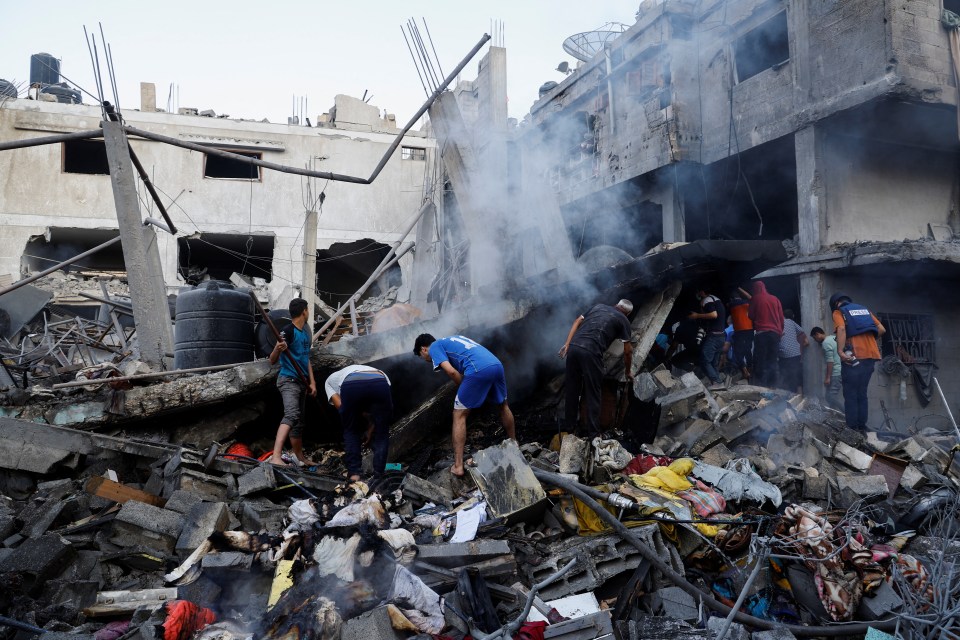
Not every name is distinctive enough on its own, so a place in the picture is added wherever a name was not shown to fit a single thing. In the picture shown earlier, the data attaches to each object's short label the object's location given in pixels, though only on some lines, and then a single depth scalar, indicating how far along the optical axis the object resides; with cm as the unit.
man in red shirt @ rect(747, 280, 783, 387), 880
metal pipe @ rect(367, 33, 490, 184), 885
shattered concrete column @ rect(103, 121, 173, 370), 700
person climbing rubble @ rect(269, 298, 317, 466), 608
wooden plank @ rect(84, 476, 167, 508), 486
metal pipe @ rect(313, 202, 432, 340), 1091
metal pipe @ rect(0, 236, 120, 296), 737
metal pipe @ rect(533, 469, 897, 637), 367
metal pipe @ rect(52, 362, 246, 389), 606
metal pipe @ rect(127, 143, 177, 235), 725
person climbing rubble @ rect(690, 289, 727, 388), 821
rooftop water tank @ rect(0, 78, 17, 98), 1816
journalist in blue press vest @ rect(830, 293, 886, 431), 730
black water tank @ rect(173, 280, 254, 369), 691
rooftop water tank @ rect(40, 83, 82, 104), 1992
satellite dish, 1680
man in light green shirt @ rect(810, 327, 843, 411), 934
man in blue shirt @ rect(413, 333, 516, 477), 567
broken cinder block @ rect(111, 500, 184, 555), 437
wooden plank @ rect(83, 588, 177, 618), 371
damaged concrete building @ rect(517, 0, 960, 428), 966
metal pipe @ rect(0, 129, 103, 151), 608
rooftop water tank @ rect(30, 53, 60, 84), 2145
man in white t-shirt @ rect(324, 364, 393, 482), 555
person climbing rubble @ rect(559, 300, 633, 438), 623
